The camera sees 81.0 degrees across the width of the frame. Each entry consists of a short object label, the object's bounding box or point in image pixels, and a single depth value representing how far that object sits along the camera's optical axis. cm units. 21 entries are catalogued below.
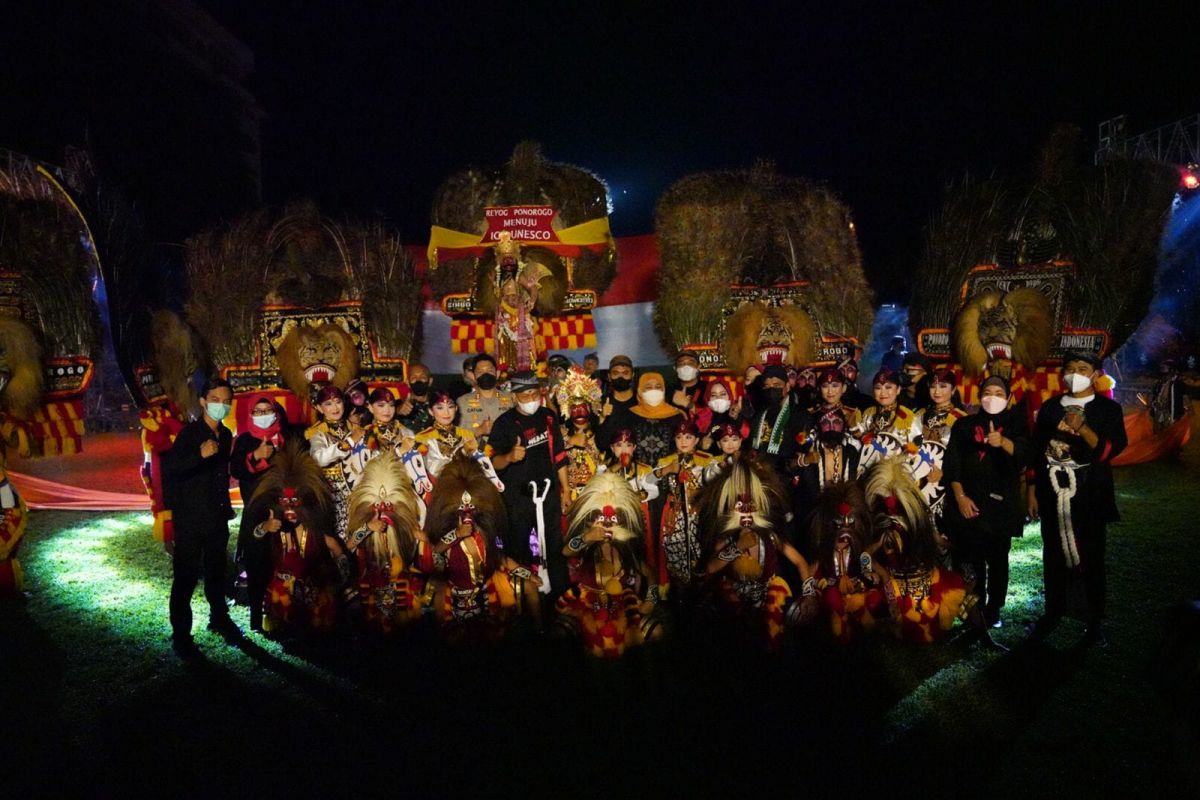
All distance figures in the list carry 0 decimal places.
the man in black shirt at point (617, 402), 554
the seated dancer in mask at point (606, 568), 442
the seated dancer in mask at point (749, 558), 441
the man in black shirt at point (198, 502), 464
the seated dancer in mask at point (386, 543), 465
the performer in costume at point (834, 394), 512
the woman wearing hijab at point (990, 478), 456
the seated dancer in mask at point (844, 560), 439
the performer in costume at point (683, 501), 489
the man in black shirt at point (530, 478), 515
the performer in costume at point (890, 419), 485
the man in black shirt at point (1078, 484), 450
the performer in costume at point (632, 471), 504
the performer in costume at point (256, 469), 486
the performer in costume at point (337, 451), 511
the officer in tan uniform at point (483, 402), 638
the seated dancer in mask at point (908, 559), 442
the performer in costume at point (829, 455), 499
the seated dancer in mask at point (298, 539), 470
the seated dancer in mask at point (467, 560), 453
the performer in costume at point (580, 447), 540
